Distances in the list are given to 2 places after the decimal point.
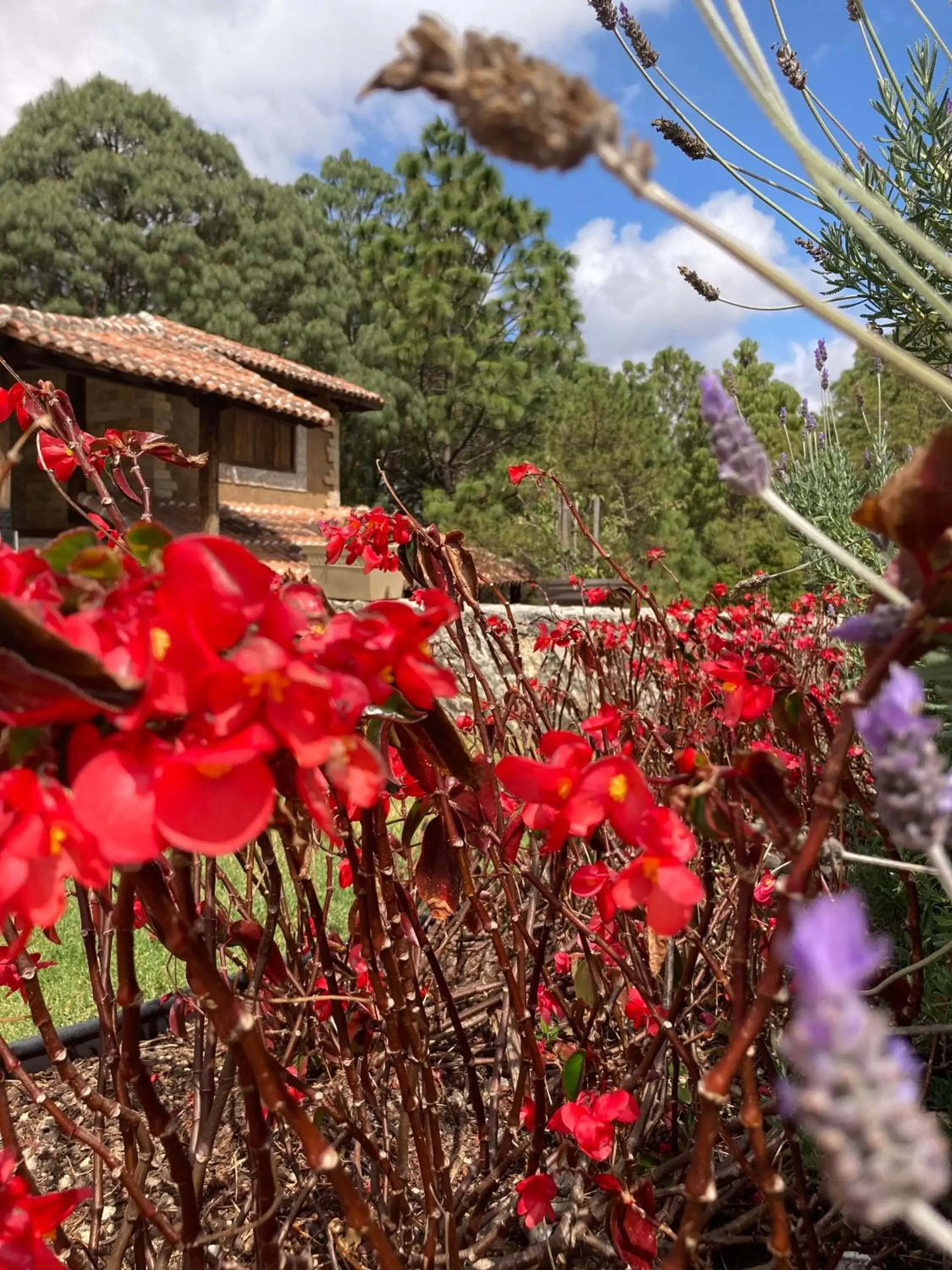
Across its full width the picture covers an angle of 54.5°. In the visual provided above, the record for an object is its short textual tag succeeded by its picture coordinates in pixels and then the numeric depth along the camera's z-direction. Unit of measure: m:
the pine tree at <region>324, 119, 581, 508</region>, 17.09
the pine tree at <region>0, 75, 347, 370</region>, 19.53
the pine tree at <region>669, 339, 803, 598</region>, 16.05
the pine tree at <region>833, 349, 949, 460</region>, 15.15
